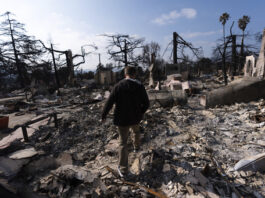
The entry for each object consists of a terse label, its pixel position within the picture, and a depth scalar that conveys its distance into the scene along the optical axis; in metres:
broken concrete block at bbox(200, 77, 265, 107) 5.95
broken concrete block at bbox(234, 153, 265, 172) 2.46
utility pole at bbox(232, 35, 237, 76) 14.66
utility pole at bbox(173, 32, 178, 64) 13.88
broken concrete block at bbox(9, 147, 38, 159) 3.26
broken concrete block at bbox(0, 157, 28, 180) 2.76
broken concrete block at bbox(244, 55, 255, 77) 10.23
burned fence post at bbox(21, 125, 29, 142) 4.20
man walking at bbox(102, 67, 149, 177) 2.59
